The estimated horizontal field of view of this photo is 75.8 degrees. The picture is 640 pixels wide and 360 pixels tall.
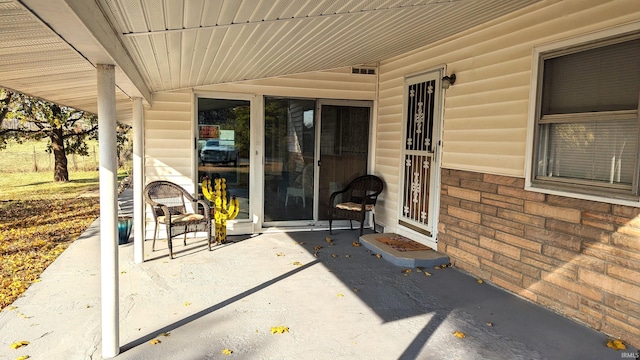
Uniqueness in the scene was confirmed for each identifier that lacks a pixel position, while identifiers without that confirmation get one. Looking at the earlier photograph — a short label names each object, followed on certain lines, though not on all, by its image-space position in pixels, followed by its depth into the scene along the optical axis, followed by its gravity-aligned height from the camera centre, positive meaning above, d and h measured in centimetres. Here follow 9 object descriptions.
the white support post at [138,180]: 423 -34
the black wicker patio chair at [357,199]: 596 -72
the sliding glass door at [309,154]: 622 -4
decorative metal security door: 504 -5
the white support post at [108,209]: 246 -38
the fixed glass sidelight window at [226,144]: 586 +8
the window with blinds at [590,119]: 289 +28
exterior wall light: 463 +83
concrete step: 458 -118
